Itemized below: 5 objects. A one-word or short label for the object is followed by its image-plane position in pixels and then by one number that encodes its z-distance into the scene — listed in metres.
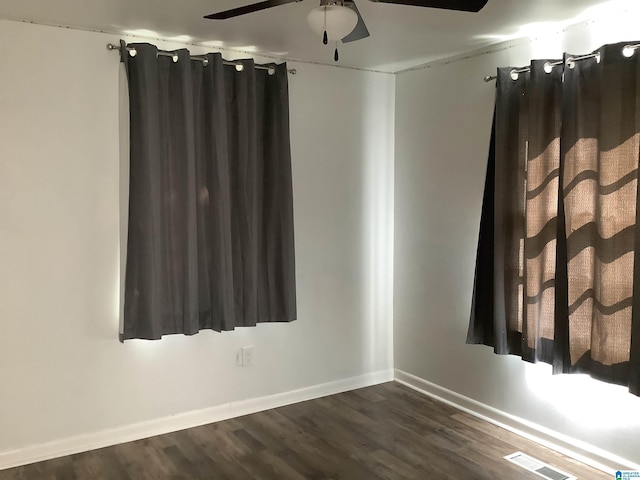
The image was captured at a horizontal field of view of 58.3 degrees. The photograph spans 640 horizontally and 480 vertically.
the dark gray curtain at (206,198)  3.15
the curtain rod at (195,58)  3.11
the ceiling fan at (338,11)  1.83
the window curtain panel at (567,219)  2.65
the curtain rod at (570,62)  2.59
